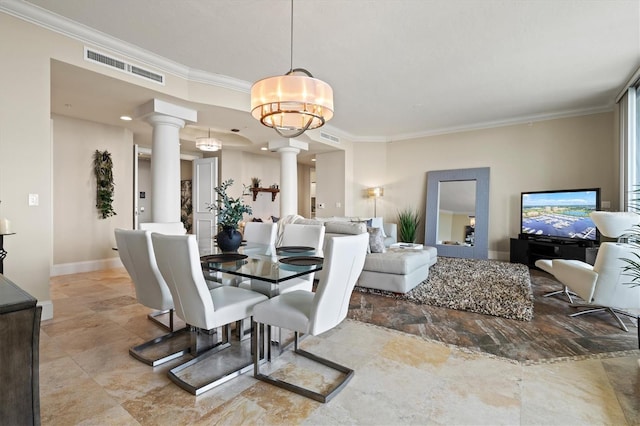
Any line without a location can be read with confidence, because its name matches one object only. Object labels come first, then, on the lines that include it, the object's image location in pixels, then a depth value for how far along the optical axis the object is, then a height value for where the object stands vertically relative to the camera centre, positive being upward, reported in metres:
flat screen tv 5.11 -0.04
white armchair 2.80 -0.59
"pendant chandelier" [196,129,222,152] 6.28 +1.33
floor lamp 7.58 +0.46
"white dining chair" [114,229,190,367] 2.20 -0.55
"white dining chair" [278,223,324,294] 2.74 -0.32
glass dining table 2.01 -0.40
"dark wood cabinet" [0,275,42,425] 0.88 -0.45
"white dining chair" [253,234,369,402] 1.75 -0.61
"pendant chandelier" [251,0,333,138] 2.38 +0.89
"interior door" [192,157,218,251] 6.69 +0.25
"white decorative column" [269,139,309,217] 6.41 +0.80
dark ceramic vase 2.75 -0.27
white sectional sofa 3.74 -0.70
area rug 3.29 -1.00
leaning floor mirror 6.48 -0.02
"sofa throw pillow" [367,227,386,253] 4.17 -0.44
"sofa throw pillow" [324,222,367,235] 3.95 -0.23
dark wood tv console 4.73 -0.65
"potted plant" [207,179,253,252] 2.75 -0.11
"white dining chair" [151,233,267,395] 1.79 -0.62
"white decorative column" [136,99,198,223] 4.29 +0.72
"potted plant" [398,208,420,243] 7.13 -0.33
